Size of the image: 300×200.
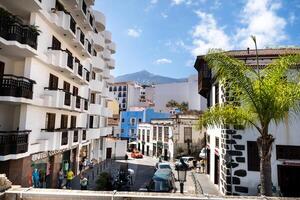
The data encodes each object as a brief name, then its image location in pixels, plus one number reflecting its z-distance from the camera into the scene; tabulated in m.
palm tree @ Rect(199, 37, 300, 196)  11.02
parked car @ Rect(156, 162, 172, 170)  29.68
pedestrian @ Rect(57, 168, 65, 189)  20.31
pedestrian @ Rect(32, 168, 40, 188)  15.87
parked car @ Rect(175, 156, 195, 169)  35.85
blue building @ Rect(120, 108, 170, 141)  71.60
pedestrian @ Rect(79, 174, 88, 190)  18.40
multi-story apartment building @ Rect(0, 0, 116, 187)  13.48
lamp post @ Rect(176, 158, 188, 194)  9.81
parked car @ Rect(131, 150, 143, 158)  51.03
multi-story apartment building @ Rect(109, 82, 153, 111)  99.69
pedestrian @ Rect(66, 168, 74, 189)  20.09
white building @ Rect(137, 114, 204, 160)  45.41
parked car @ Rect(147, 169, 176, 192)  18.62
